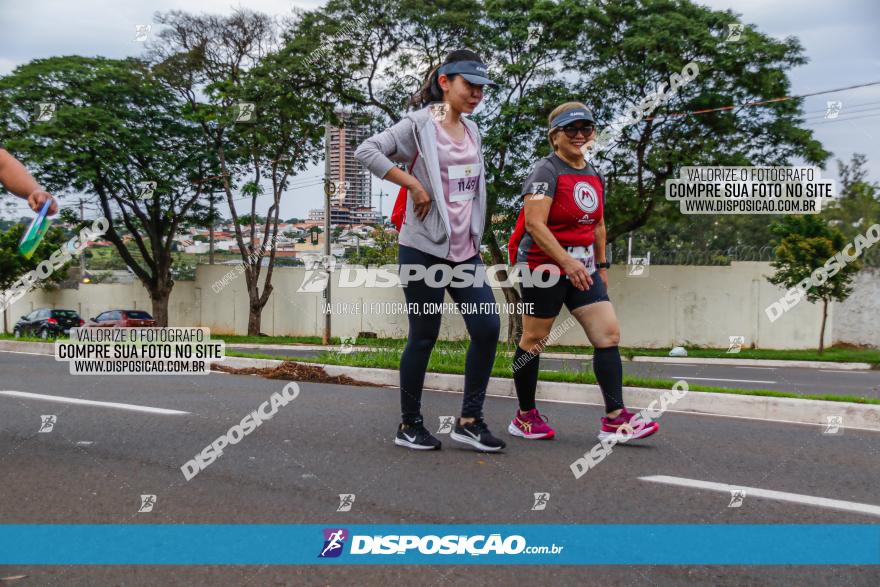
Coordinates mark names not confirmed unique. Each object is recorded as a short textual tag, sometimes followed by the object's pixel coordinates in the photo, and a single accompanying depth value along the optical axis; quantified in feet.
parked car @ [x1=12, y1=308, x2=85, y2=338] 100.01
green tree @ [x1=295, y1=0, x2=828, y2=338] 70.90
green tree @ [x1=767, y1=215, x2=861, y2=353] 64.28
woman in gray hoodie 14.33
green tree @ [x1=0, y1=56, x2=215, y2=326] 91.35
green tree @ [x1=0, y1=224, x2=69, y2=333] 117.08
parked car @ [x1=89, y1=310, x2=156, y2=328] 91.32
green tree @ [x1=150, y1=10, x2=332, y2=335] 94.58
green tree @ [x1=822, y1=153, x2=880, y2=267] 105.19
